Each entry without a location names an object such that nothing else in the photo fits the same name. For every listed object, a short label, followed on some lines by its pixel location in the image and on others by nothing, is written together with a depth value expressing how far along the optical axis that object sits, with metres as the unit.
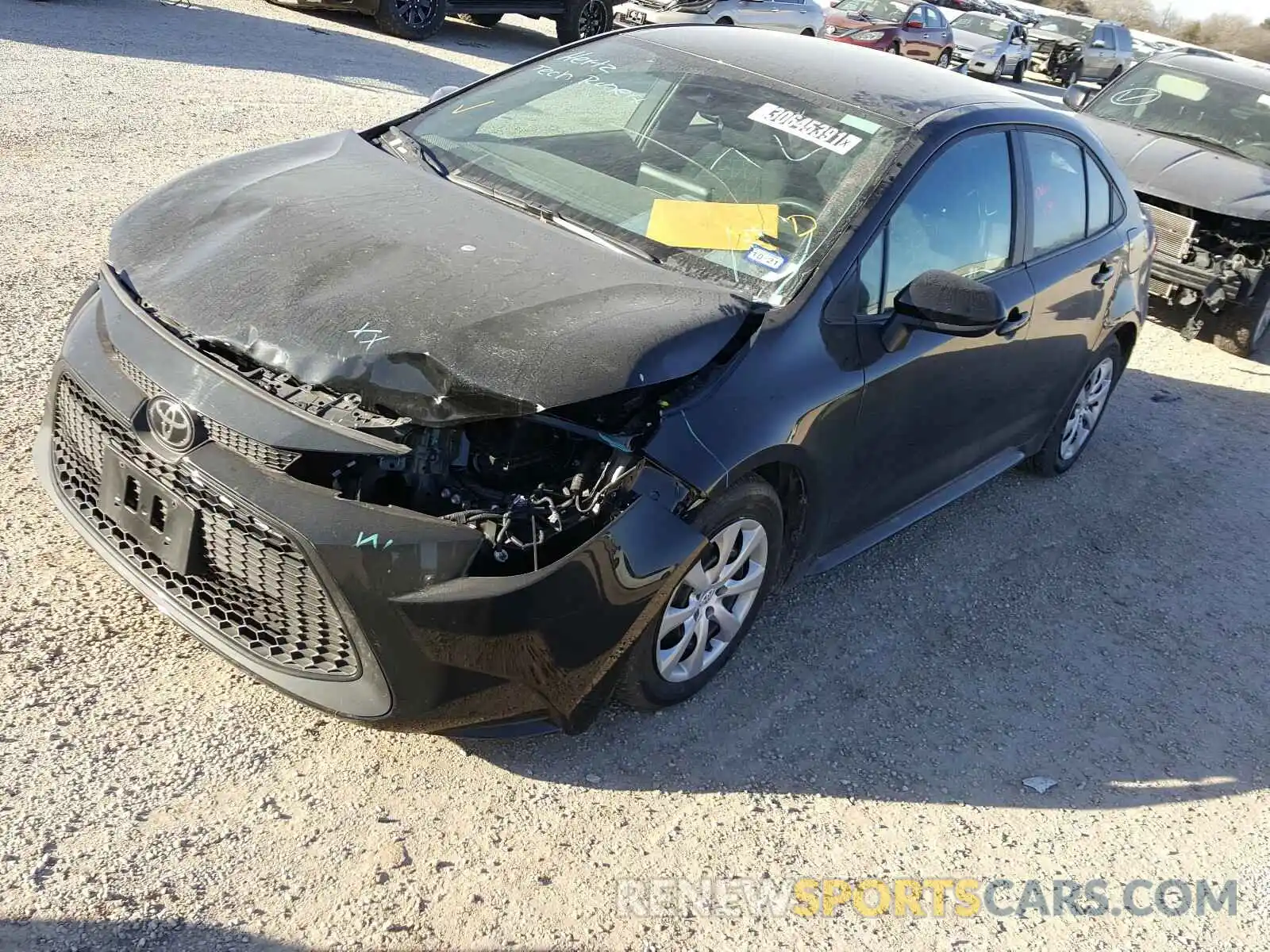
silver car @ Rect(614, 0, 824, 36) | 15.91
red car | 19.03
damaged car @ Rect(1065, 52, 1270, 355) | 7.47
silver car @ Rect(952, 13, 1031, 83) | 23.41
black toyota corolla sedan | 2.57
